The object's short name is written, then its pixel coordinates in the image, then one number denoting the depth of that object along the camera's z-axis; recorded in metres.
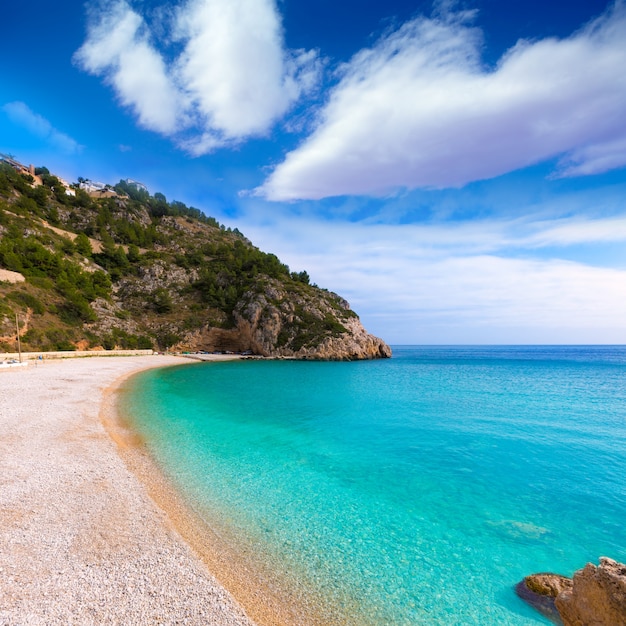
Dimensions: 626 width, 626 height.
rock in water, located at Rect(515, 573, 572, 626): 5.90
